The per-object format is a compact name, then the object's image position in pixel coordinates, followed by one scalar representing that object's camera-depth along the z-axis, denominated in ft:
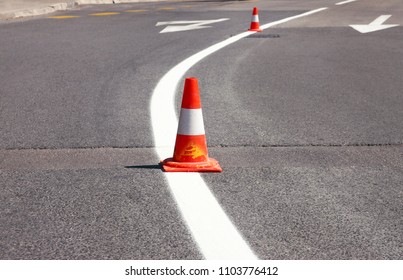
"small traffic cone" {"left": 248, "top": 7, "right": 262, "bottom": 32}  55.93
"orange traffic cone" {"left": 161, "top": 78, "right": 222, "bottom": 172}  19.53
